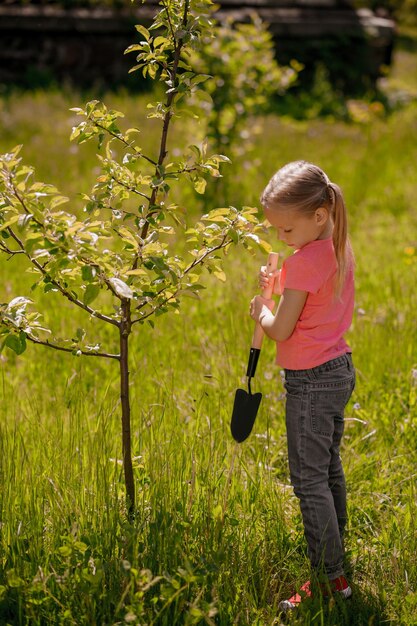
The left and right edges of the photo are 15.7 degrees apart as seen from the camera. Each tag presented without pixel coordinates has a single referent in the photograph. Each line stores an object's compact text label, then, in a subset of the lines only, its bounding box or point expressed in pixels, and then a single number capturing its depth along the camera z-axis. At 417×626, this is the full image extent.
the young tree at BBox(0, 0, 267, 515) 4.07
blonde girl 4.45
